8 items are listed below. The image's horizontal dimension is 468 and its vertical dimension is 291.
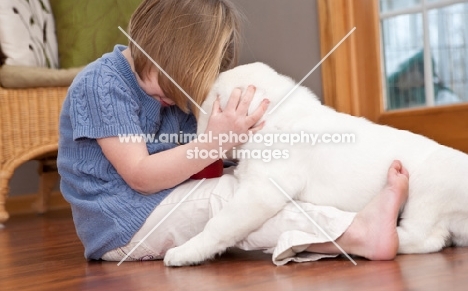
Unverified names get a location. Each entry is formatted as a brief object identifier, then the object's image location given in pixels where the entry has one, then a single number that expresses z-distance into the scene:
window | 2.21
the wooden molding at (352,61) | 2.34
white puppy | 1.13
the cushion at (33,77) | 2.53
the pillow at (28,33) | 2.61
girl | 1.29
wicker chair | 2.53
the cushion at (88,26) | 2.95
